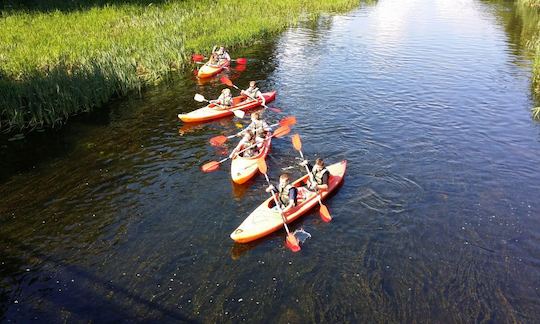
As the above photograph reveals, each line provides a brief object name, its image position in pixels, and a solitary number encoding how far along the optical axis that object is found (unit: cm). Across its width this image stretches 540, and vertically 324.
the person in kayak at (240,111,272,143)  1616
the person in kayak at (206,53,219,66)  2536
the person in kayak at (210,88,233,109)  1991
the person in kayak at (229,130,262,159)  1534
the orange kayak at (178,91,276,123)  1925
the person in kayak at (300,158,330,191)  1305
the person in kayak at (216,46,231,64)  2604
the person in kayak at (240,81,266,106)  2067
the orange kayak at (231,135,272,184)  1422
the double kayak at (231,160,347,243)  1138
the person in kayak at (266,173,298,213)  1227
